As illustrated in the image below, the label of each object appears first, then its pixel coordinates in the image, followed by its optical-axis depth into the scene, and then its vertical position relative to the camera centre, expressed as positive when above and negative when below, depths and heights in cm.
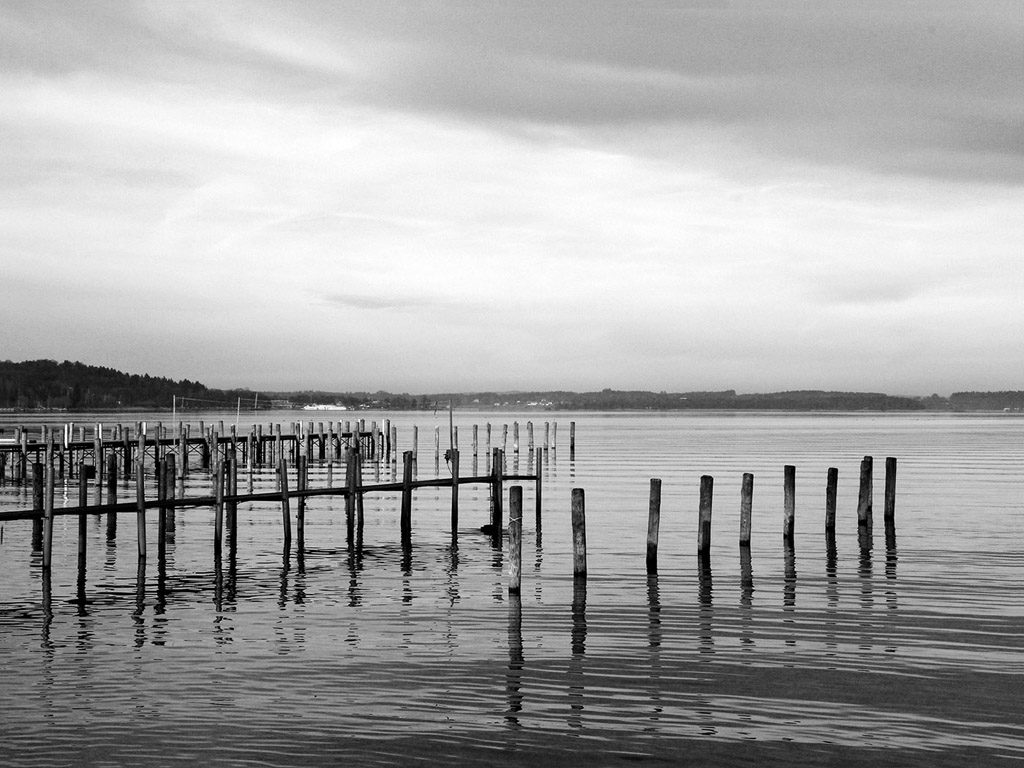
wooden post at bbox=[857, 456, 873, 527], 3038 -239
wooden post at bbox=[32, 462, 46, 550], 2973 -268
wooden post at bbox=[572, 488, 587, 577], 2138 -244
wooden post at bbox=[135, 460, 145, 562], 2211 -217
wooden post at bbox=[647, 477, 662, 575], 2302 -235
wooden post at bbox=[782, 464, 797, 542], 2728 -229
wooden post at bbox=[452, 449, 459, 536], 2836 -241
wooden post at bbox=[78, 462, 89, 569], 2255 -263
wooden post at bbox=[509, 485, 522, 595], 1870 -219
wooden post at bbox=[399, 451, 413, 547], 2756 -245
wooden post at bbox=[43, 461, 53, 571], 2055 -210
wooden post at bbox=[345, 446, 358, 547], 2736 -201
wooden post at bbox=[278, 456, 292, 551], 2498 -231
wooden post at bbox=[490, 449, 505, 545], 2950 -245
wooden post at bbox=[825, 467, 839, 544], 2828 -242
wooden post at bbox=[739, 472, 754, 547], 2609 -241
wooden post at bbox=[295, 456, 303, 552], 2558 -235
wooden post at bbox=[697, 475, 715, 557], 2439 -245
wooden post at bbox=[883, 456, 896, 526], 3114 -234
